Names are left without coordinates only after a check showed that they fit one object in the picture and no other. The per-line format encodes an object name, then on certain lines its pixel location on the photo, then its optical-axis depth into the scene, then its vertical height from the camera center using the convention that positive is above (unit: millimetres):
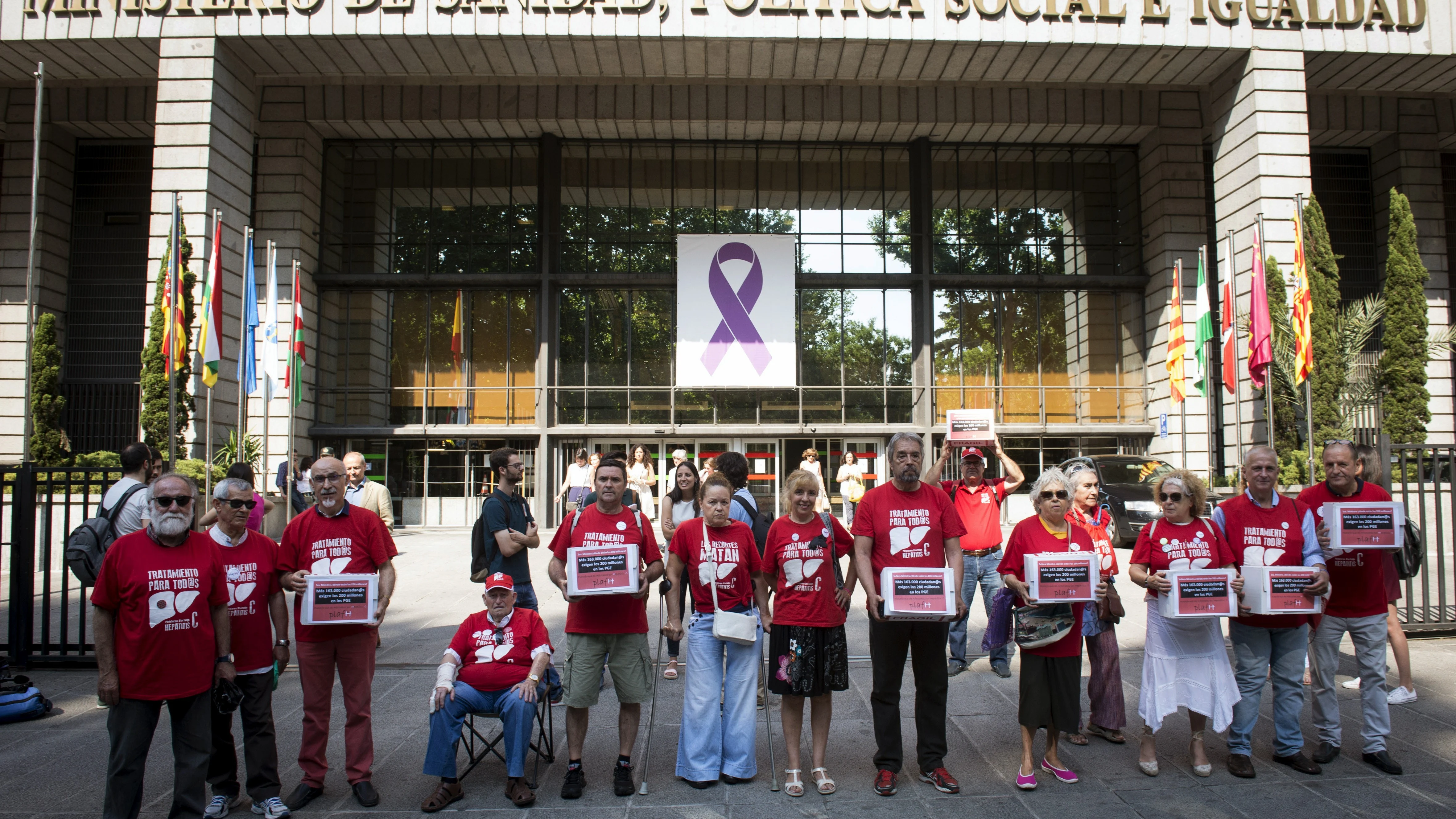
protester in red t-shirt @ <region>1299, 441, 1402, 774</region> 5215 -1107
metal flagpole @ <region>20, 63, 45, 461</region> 8180 +2021
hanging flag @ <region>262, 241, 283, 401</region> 16594 +2553
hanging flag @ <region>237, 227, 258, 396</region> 16016 +2446
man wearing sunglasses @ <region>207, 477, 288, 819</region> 4656 -1068
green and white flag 16781 +2390
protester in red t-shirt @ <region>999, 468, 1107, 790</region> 4973 -1281
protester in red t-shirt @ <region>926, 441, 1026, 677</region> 7414 -735
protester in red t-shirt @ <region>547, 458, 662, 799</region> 4992 -1085
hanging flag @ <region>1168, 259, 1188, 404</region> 18891 +2221
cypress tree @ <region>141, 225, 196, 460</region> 15406 +1263
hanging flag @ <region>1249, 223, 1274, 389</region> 14742 +2163
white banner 21000 +3332
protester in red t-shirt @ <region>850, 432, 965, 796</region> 4992 -778
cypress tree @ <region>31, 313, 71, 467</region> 19312 +1279
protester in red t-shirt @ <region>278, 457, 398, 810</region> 4812 -1058
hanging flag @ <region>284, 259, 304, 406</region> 17734 +2110
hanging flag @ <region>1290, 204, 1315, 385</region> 14352 +2382
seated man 4703 -1314
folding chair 4996 -1838
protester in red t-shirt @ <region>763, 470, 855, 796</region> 4930 -998
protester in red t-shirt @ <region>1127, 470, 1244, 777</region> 5047 -1184
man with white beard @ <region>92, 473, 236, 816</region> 4160 -935
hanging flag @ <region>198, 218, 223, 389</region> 14273 +2464
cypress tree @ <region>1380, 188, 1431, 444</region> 17359 +2370
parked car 14703 -716
